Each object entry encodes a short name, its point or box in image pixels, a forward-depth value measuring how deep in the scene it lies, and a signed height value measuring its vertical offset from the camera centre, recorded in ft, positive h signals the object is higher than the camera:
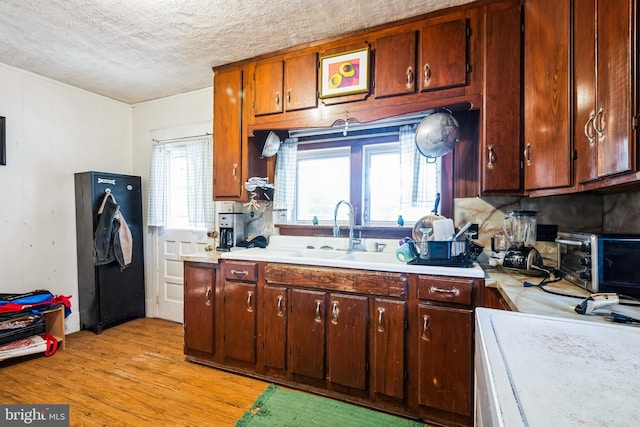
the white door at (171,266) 11.02 -2.06
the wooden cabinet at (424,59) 6.19 +3.21
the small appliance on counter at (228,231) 8.86 -0.59
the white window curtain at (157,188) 11.20 +0.85
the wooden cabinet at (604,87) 3.09 +1.42
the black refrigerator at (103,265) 9.95 -1.82
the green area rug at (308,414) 5.76 -4.01
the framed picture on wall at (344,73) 6.97 +3.22
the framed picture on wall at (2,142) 8.65 +1.98
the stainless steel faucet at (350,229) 7.75 -0.47
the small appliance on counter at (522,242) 5.63 -0.64
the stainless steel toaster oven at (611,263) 3.95 -0.72
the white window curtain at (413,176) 7.41 +0.85
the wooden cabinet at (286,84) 7.59 +3.25
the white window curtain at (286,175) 9.00 +1.06
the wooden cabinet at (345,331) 5.57 -2.57
